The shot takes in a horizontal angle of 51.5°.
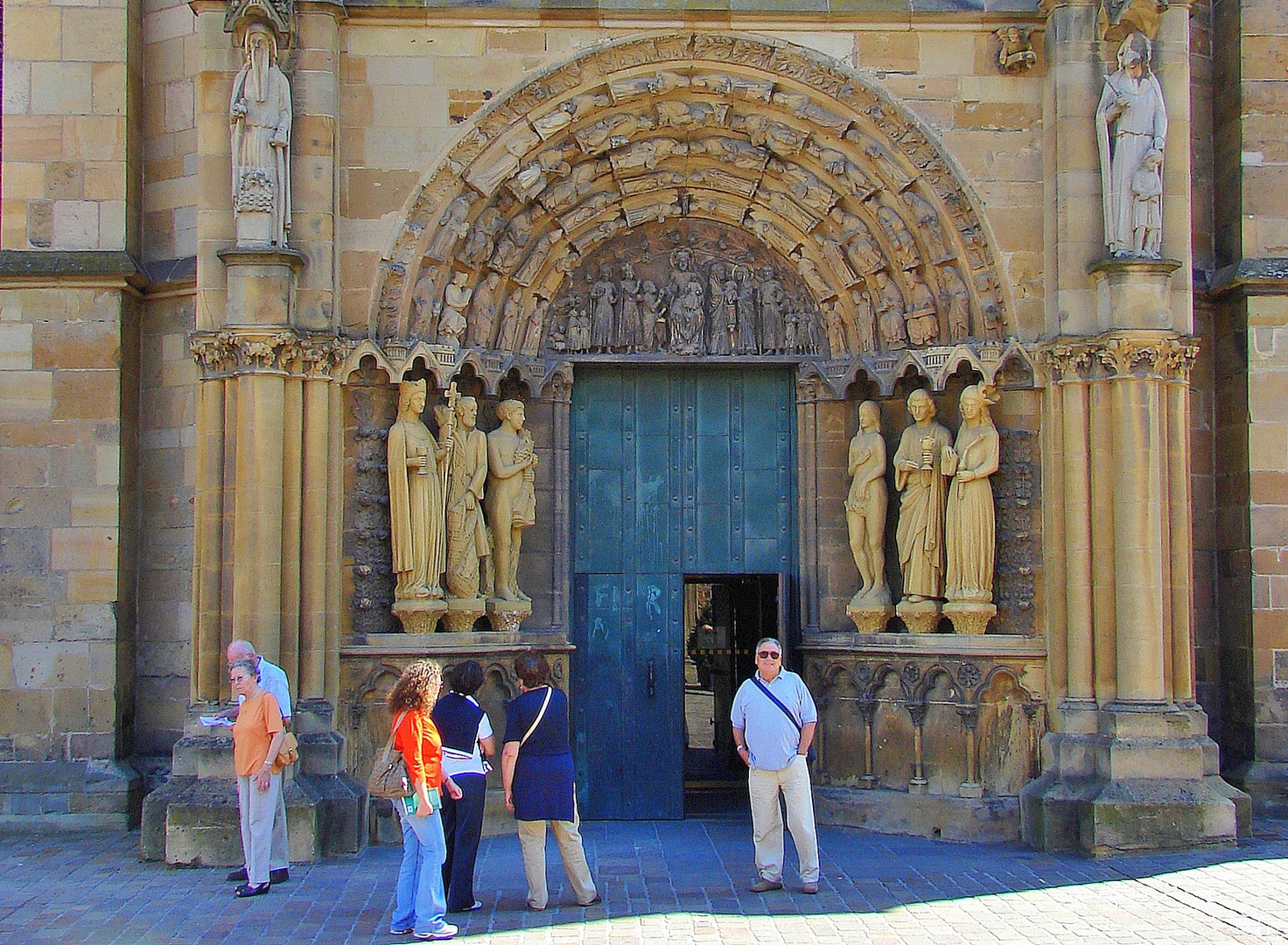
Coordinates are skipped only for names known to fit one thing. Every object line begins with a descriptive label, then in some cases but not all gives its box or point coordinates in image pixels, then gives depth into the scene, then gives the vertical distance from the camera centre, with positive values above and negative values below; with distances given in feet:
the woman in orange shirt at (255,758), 28.04 -5.03
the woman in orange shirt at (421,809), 24.86 -5.44
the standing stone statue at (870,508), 37.91 +0.19
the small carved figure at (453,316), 37.19 +5.61
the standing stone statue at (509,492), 37.50 +0.71
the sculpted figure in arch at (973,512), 35.86 +0.08
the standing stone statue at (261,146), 34.17 +9.57
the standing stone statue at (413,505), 35.42 +0.34
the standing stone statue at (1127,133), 34.68 +9.96
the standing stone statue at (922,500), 36.73 +0.40
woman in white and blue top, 26.37 -4.96
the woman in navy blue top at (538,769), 26.48 -5.02
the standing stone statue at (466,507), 36.47 +0.29
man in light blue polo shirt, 28.43 -5.17
